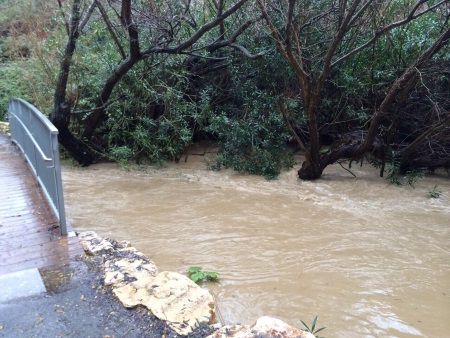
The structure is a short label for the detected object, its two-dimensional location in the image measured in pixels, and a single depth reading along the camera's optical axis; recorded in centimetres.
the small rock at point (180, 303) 321
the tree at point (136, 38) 916
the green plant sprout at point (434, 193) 884
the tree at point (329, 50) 828
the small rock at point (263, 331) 285
